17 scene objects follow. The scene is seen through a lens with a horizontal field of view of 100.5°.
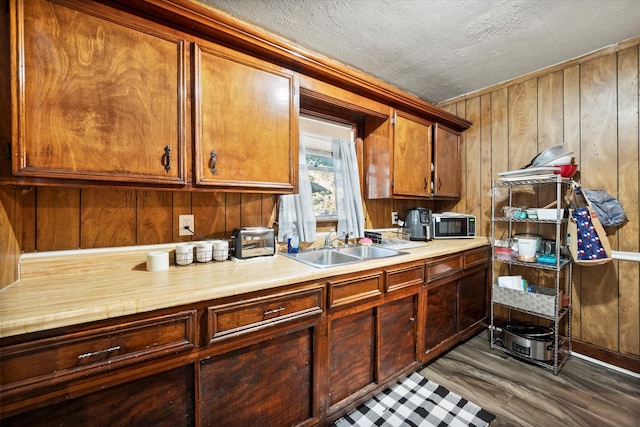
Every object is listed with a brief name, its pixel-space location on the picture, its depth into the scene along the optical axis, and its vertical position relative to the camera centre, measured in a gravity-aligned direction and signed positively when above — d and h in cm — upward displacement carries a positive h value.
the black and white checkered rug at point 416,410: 154 -122
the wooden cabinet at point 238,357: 84 -62
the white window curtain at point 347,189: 228 +20
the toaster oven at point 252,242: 160 -18
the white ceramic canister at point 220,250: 156 -22
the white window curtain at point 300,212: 193 +0
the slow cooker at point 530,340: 205 -104
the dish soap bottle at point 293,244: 189 -23
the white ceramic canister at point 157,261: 135 -24
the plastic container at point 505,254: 231 -37
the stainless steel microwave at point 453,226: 263 -14
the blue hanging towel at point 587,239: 193 -20
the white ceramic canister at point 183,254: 144 -23
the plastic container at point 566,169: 202 +32
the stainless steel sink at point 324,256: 196 -33
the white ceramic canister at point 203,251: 151 -22
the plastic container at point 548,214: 204 -2
